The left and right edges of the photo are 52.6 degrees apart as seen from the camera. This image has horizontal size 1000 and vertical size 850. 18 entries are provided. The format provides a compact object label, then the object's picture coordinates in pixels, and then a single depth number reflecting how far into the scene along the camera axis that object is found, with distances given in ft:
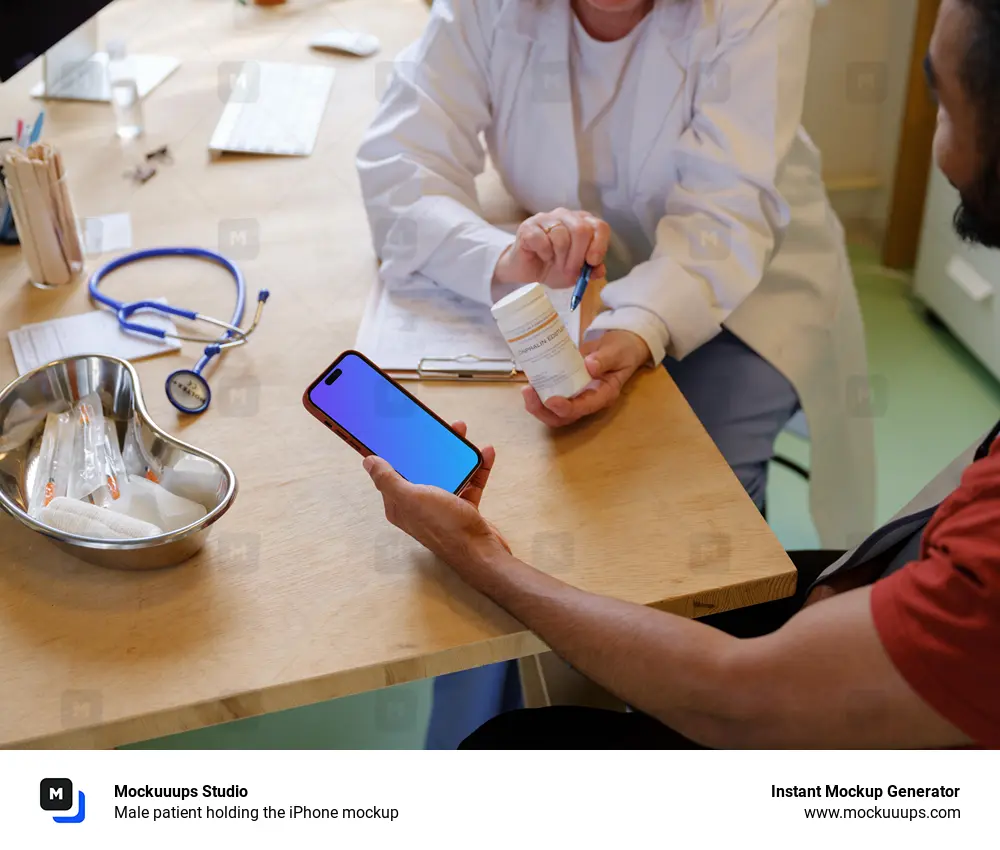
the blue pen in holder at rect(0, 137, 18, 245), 4.00
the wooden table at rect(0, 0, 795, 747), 2.48
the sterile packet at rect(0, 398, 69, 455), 2.95
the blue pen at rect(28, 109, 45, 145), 4.04
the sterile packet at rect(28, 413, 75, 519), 2.84
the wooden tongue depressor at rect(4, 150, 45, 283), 3.60
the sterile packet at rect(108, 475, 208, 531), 2.77
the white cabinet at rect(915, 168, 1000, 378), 6.48
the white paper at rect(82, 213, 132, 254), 3.99
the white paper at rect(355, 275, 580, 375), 3.39
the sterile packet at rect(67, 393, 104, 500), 2.90
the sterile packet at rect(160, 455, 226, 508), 2.82
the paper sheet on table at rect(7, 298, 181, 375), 3.44
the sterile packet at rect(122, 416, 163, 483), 2.93
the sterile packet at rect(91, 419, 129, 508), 2.85
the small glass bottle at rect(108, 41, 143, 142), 4.75
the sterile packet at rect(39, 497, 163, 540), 2.65
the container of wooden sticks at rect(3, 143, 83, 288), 3.61
